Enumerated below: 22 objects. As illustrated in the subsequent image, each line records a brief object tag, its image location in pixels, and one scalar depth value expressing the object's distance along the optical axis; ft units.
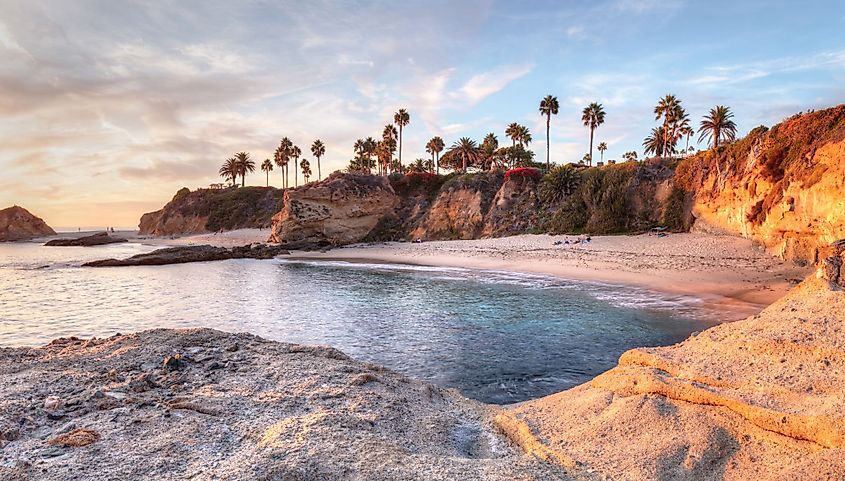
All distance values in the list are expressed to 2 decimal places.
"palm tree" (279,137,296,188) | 319.27
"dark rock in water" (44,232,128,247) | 222.34
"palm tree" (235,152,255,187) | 338.95
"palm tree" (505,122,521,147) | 244.83
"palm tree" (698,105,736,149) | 158.20
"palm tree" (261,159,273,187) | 374.63
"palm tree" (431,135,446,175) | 259.19
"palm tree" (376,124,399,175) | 261.73
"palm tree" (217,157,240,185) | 339.36
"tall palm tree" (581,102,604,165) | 202.69
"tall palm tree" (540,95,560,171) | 201.36
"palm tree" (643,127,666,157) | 209.27
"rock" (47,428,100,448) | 13.34
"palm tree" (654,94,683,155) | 184.55
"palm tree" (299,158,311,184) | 351.87
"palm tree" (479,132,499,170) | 230.89
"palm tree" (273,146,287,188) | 320.91
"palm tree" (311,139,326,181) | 306.35
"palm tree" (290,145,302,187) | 320.91
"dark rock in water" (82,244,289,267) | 117.84
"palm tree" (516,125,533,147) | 242.99
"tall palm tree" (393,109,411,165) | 250.57
